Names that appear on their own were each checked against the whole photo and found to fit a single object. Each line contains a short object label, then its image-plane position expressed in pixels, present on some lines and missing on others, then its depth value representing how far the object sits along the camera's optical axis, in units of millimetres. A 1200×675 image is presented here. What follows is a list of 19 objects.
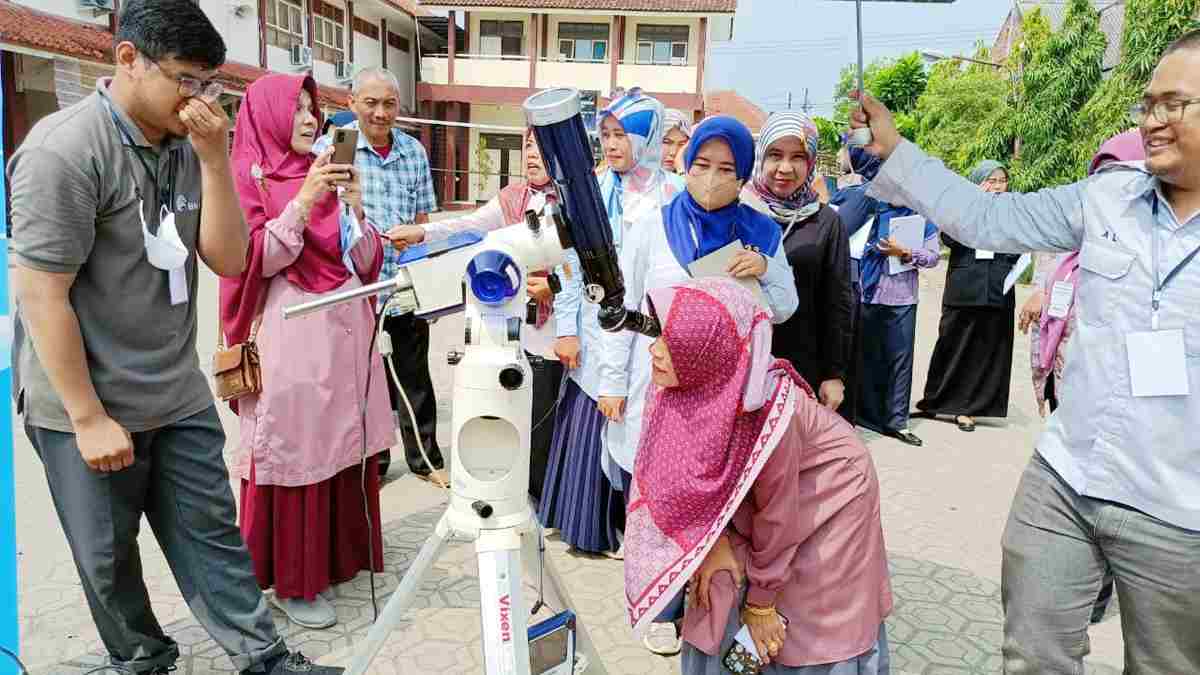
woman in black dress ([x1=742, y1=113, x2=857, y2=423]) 3018
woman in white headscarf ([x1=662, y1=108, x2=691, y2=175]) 5148
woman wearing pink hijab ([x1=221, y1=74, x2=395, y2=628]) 2590
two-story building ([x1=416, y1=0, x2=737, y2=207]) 23125
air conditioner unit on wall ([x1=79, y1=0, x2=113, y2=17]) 11969
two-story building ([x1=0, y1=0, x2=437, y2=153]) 11031
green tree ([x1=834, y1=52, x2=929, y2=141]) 29266
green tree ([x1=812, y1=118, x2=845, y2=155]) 25656
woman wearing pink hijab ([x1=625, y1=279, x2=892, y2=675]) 1685
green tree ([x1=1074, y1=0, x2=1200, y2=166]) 9070
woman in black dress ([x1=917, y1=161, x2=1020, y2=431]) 5348
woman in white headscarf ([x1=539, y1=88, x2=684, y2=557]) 3230
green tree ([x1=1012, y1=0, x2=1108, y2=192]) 11539
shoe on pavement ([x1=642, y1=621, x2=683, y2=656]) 2674
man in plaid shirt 3453
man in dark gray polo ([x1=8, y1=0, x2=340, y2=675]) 1769
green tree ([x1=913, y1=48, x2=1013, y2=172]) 16922
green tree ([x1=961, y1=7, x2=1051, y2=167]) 13336
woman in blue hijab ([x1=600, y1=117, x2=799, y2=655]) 2498
